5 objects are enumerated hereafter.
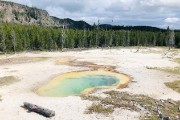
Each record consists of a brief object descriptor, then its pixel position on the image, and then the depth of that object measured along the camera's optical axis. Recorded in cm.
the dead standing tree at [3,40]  6041
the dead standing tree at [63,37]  7459
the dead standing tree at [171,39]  8405
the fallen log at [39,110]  2004
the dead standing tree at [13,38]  6086
